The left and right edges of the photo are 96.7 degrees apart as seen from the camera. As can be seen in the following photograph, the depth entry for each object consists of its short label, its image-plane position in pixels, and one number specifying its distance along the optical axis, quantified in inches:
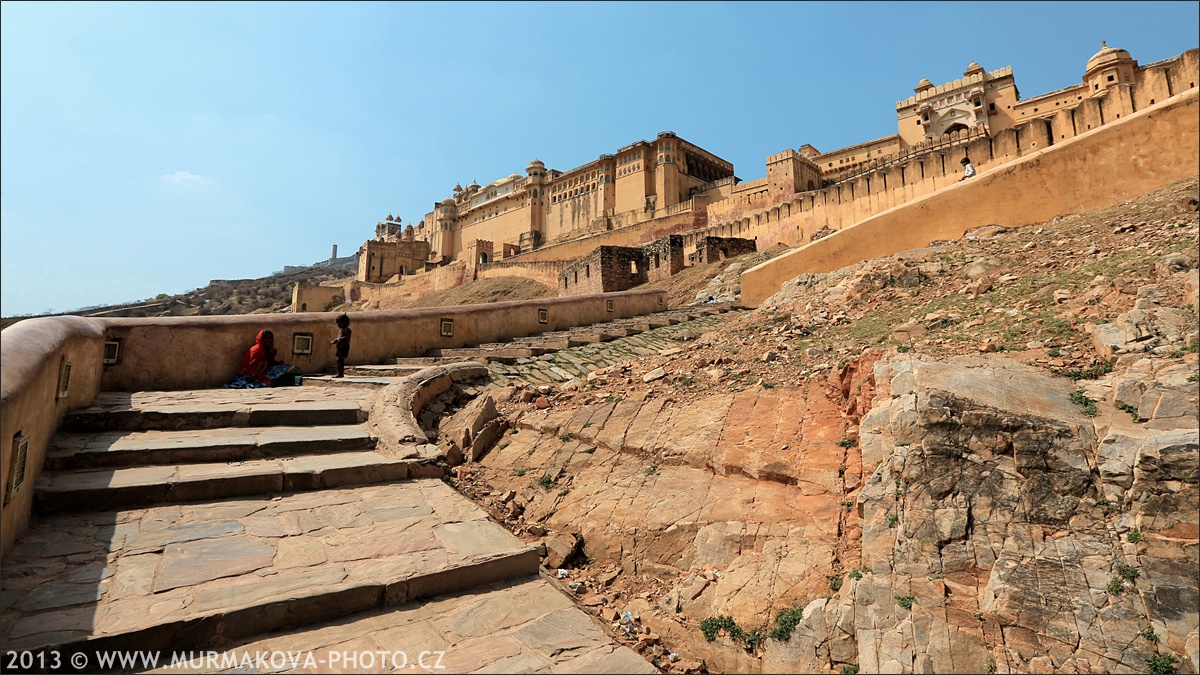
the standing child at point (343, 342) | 300.4
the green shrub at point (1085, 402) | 132.5
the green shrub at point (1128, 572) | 106.4
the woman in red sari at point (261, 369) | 277.4
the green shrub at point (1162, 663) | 96.6
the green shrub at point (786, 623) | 117.8
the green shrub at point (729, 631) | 120.2
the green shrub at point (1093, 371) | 147.1
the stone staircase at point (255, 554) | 96.0
